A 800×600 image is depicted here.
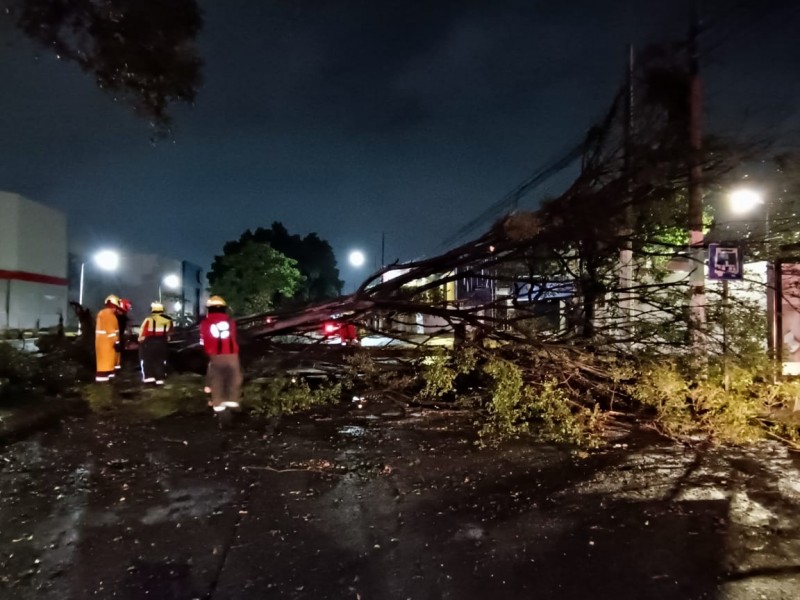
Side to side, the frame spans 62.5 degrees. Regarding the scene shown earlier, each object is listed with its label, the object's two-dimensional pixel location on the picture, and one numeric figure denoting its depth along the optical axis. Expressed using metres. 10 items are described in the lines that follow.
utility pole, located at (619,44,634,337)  7.64
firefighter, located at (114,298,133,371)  10.06
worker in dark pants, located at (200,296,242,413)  7.36
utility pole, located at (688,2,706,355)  7.67
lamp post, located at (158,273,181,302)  37.53
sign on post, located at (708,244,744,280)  7.38
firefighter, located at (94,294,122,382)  9.55
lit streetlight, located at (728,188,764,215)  8.22
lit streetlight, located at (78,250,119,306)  28.50
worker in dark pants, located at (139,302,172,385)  9.48
